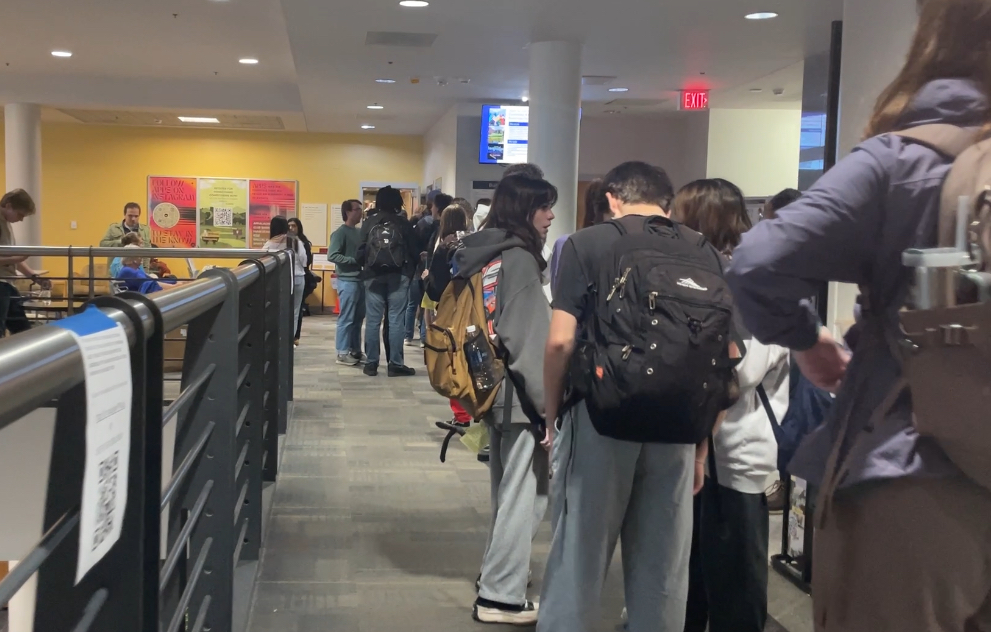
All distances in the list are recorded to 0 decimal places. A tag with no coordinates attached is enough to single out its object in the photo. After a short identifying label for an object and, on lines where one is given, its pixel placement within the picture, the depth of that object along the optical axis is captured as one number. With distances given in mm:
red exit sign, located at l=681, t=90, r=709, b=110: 10461
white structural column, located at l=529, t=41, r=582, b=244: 7895
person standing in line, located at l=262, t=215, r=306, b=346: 8586
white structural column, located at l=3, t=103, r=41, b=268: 12633
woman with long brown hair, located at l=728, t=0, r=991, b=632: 1116
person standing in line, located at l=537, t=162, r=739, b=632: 2277
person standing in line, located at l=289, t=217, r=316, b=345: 9263
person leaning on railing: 5331
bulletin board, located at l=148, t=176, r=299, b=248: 16016
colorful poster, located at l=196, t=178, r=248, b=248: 16094
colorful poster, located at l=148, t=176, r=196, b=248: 15977
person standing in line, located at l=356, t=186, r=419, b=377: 7633
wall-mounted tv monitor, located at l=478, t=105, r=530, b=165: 11422
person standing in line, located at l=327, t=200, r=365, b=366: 8367
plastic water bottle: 2939
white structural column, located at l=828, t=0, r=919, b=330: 4104
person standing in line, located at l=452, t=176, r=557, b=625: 2877
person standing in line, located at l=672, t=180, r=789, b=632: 2482
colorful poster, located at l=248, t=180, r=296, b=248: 16203
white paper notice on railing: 833
